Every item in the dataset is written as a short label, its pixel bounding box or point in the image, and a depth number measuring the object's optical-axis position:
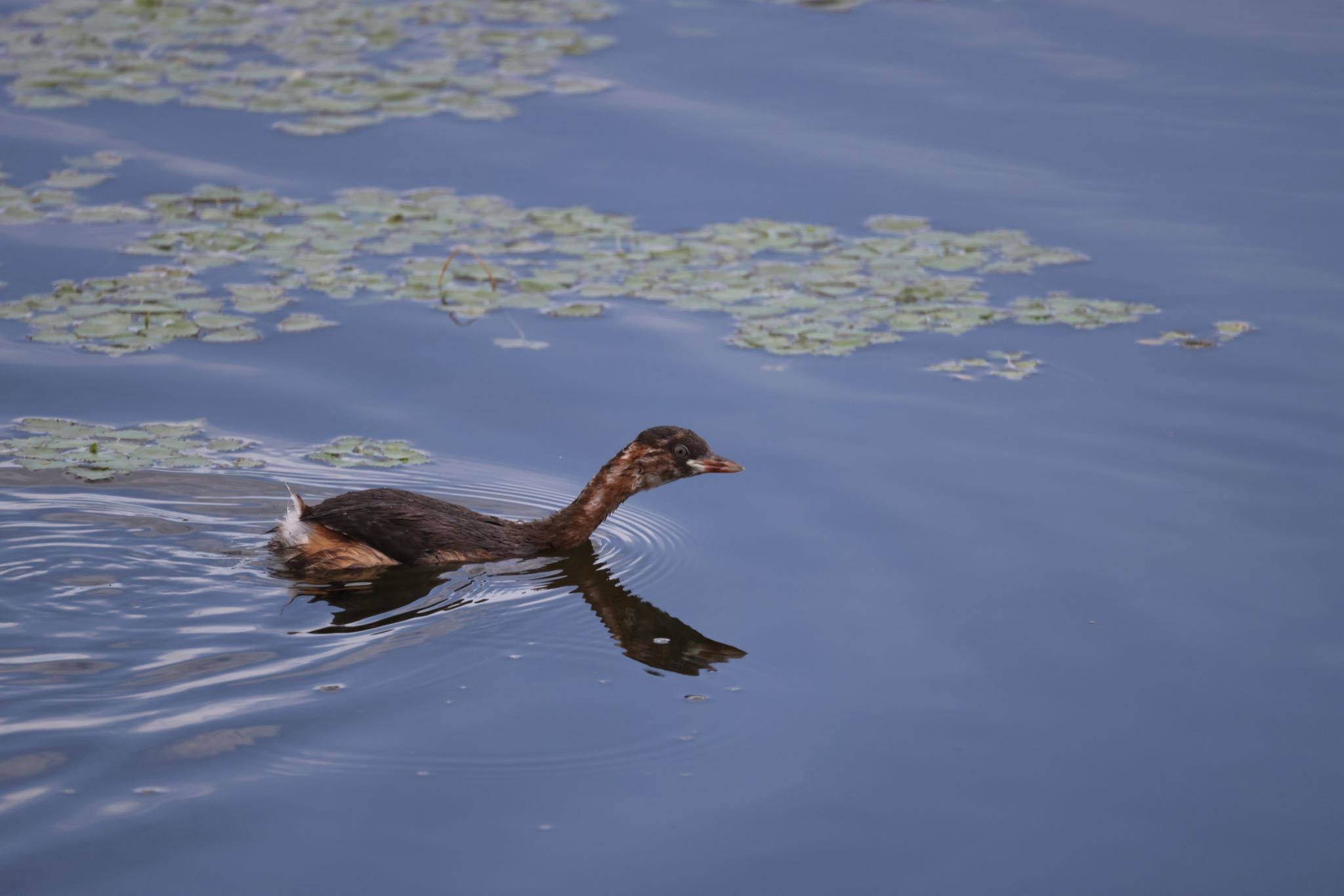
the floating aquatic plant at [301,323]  18.33
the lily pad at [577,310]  19.14
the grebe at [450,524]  13.84
